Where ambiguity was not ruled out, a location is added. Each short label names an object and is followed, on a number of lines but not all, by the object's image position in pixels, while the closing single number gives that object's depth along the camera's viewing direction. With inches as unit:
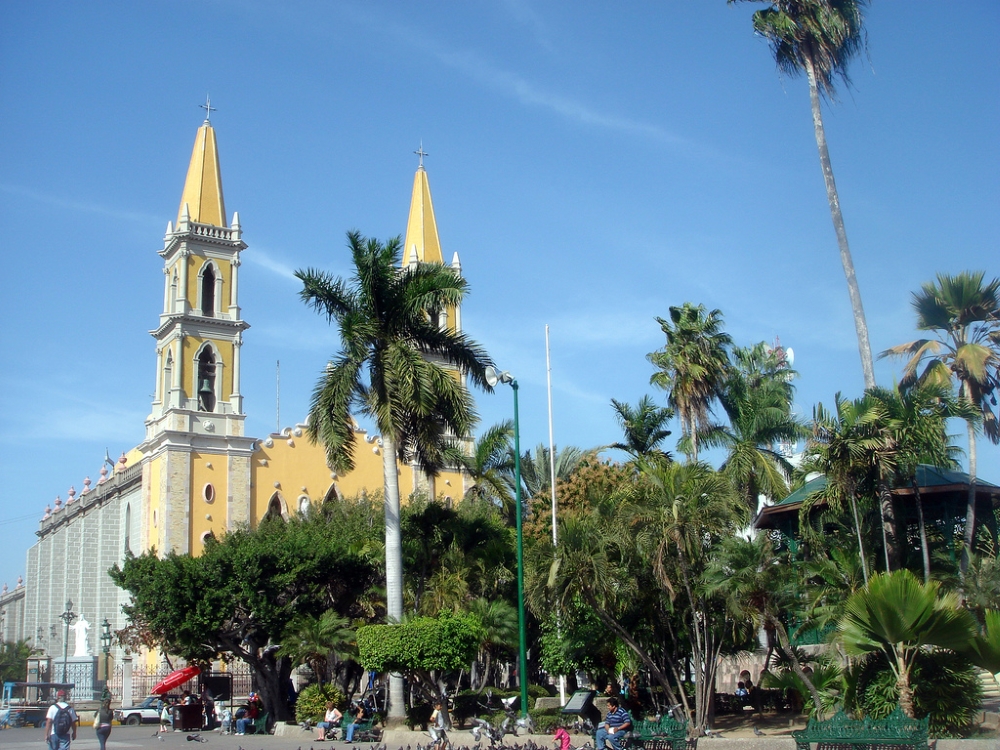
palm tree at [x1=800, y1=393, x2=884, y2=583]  818.8
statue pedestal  1820.9
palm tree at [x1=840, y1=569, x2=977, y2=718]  631.8
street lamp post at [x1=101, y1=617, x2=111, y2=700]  1568.2
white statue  2042.7
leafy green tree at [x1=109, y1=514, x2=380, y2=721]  1179.3
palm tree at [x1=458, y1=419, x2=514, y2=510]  1253.1
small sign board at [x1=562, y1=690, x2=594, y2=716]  862.5
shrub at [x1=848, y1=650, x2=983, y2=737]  668.7
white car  1486.2
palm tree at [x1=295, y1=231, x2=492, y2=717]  1010.1
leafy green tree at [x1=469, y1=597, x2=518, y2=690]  1062.4
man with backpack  695.1
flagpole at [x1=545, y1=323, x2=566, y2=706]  1054.4
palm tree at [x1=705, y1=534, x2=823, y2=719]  794.8
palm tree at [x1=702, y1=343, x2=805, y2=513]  1182.3
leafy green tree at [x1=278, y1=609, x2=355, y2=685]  1078.4
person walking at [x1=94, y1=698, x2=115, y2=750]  777.9
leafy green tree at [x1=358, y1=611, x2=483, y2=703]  901.8
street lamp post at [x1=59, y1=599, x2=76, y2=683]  1960.8
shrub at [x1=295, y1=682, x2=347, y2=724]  1045.2
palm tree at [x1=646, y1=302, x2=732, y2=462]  1269.7
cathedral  1813.5
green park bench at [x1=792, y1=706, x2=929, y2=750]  596.1
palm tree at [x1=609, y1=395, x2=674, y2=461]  1316.4
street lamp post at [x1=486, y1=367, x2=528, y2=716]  906.1
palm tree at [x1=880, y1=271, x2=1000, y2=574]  945.5
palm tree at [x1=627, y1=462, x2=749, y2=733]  826.2
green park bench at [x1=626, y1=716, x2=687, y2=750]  692.1
